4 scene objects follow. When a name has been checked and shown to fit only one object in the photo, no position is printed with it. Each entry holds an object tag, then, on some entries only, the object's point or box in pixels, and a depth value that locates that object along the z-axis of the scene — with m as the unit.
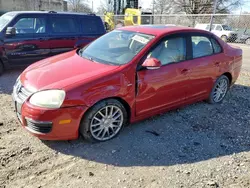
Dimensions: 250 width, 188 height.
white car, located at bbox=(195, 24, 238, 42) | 20.23
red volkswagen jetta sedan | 3.01
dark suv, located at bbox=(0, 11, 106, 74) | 6.31
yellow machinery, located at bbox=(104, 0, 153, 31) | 18.16
